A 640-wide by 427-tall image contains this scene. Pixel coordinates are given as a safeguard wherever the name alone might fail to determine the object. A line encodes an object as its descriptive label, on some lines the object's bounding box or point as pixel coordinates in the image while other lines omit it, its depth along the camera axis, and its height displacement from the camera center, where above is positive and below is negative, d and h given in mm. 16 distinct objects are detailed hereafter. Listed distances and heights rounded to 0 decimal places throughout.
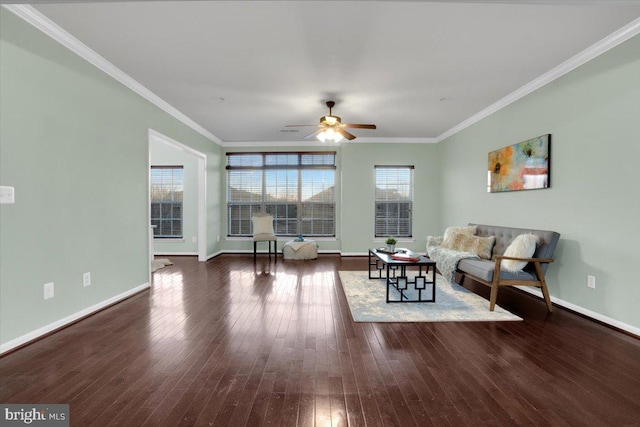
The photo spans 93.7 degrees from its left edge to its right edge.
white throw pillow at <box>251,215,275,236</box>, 6629 -372
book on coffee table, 3773 -624
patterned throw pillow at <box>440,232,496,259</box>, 4230 -515
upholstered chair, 6613 -371
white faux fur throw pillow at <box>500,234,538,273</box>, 3352 -476
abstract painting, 3727 +598
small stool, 6555 -910
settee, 3311 -688
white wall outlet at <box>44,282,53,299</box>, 2668 -745
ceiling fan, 4324 +1191
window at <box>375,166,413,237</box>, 7105 +162
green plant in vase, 4441 -526
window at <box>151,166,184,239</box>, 7086 +161
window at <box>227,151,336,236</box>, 7309 +425
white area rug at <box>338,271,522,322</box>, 3111 -1121
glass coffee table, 3627 -1050
